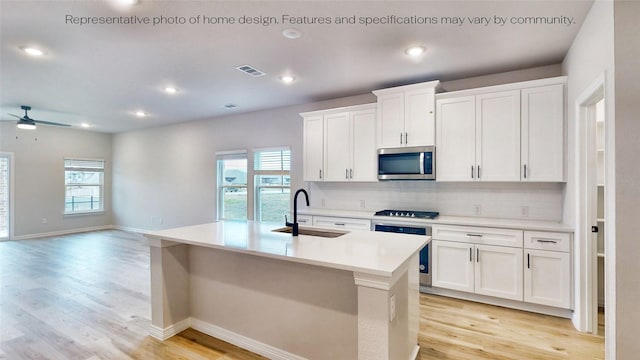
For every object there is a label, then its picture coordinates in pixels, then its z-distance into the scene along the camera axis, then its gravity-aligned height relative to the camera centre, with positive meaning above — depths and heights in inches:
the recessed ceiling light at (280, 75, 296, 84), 150.2 +52.2
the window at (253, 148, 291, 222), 219.0 -2.8
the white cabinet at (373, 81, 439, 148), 147.1 +33.0
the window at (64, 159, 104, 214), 307.7 -5.1
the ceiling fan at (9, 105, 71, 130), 206.8 +39.8
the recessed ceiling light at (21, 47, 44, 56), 117.8 +51.9
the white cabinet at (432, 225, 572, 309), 117.7 -35.3
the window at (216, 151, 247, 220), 241.0 -4.1
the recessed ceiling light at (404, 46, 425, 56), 117.9 +52.1
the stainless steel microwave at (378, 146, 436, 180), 147.6 +8.7
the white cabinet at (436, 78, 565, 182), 125.0 +21.2
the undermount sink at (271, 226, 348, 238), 104.5 -18.6
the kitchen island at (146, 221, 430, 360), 67.2 -32.7
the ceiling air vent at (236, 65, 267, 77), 138.9 +52.4
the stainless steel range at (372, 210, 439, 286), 142.1 -22.2
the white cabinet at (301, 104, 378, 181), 167.9 +21.3
